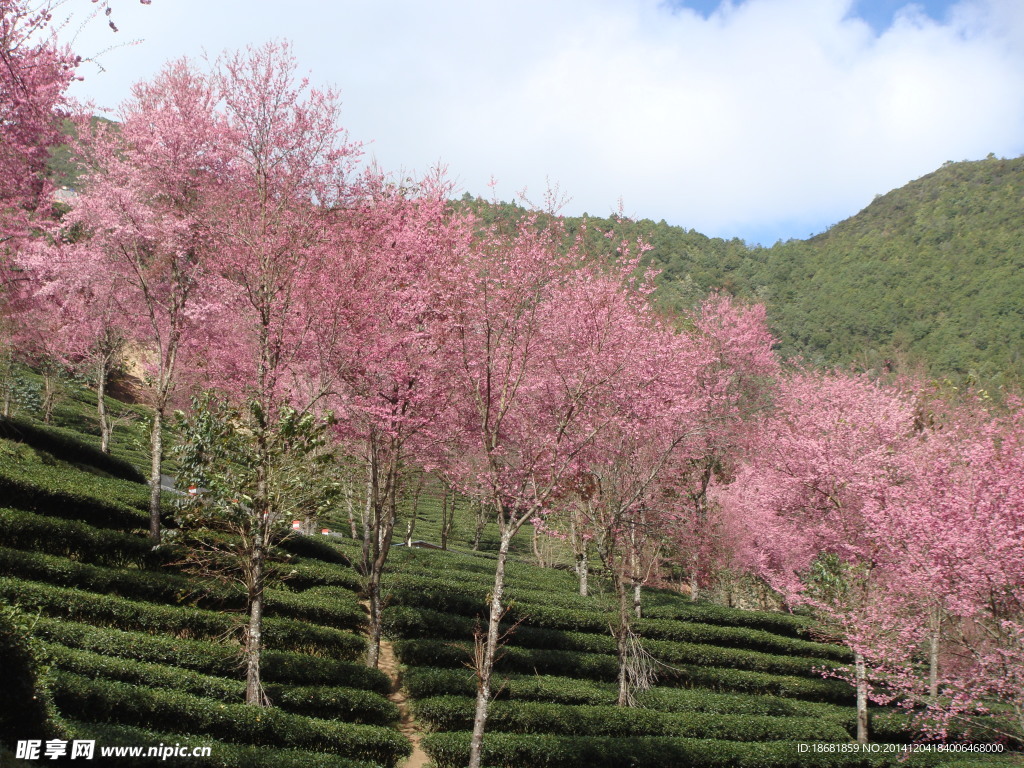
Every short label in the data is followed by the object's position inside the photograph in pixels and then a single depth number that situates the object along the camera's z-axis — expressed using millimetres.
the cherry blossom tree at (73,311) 23609
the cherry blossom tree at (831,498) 18391
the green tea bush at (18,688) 7559
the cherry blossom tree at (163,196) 16531
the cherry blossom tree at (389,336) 15641
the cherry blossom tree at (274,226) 14609
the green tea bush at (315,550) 21328
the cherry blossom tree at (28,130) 12852
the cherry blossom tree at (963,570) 13484
